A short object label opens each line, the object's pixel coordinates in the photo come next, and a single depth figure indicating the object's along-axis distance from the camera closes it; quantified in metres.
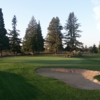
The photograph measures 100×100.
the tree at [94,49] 41.32
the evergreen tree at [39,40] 31.17
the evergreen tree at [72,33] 34.57
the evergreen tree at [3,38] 25.98
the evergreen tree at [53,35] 33.75
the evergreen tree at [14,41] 30.34
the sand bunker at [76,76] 7.24
